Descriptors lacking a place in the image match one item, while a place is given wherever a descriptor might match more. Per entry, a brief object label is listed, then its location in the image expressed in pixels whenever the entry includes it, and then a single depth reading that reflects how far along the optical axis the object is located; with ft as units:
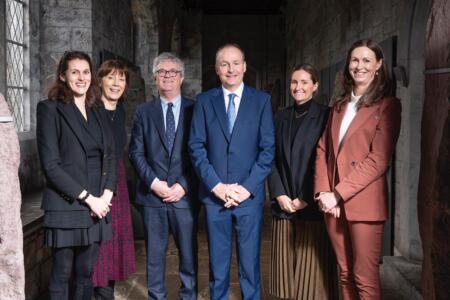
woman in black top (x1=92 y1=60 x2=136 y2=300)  9.64
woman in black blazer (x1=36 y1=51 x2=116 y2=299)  7.66
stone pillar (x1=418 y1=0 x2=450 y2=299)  4.22
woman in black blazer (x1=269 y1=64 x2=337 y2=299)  8.72
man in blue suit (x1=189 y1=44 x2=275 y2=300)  8.54
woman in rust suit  7.75
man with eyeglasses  9.02
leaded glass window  12.85
